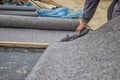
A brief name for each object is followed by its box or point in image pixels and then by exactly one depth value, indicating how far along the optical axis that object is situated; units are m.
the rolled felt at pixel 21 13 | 2.93
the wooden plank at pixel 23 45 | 1.83
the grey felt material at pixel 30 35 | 2.09
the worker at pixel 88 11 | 1.55
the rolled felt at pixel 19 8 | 3.12
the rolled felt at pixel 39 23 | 2.41
